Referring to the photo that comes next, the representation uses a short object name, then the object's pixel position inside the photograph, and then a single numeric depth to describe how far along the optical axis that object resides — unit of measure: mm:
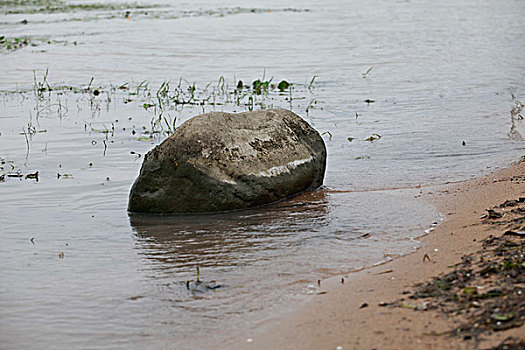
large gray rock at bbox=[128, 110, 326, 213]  7023
